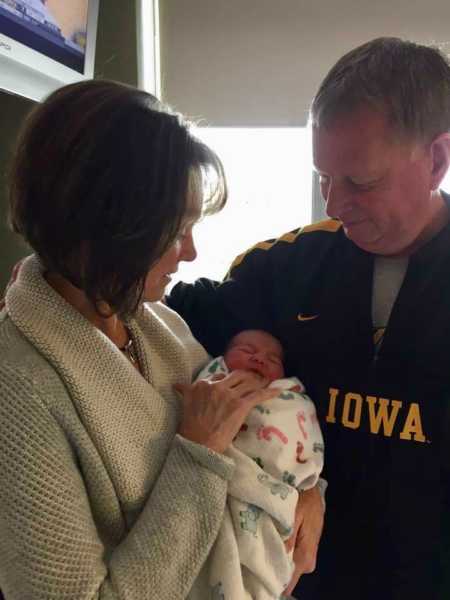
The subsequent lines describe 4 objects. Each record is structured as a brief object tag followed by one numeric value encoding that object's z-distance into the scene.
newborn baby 0.89
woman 0.75
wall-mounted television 1.35
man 1.04
